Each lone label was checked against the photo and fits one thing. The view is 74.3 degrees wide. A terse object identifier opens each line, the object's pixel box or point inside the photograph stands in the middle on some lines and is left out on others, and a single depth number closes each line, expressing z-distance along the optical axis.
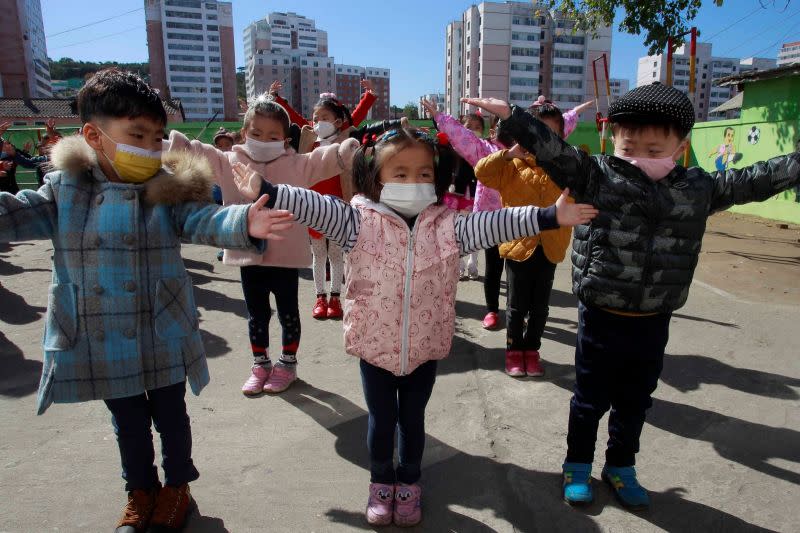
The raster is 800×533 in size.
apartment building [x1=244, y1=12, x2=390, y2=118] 120.12
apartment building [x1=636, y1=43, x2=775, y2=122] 95.62
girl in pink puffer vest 2.07
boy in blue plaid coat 1.92
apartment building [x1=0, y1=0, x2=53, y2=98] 55.47
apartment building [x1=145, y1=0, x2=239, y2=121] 113.25
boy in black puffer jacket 2.16
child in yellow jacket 3.49
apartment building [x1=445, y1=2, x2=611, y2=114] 85.44
